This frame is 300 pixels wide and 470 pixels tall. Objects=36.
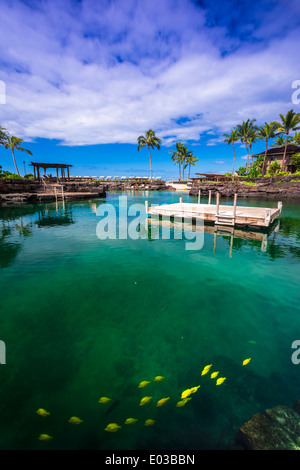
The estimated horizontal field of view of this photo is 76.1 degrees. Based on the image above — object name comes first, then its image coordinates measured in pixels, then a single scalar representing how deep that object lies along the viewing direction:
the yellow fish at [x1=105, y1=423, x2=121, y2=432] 2.72
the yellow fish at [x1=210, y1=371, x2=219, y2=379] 3.56
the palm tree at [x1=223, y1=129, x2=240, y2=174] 53.58
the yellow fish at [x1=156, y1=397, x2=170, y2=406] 3.06
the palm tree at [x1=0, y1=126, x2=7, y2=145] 33.24
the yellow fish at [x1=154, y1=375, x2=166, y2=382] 3.41
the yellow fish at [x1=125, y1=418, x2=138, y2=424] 2.84
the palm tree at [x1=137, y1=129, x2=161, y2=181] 61.16
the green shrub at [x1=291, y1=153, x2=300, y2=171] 40.27
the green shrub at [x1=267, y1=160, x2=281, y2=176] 46.78
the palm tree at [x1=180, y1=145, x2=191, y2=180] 69.13
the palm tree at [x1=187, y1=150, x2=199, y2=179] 71.41
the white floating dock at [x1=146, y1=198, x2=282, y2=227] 14.12
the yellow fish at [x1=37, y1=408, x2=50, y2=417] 2.99
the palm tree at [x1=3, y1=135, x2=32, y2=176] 42.44
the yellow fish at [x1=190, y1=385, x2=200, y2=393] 3.32
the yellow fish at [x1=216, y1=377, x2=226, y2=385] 3.39
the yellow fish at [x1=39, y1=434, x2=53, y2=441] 2.67
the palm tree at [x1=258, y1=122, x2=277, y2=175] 46.56
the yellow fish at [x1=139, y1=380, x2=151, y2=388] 3.46
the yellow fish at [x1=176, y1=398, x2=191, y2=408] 3.12
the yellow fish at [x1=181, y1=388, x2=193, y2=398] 3.16
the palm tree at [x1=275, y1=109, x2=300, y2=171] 40.89
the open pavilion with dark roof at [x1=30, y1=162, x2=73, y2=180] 37.81
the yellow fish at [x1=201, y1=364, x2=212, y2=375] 3.68
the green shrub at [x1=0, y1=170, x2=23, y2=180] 35.91
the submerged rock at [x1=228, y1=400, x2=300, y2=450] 2.63
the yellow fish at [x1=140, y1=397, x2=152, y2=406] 3.10
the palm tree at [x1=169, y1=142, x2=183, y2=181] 68.67
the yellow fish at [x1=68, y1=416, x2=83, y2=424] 2.81
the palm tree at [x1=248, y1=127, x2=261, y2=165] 50.08
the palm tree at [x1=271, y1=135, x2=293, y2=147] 51.36
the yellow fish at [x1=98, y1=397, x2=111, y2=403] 3.16
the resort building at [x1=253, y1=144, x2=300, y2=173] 47.65
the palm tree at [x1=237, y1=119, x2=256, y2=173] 51.04
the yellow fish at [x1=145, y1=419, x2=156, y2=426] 2.88
